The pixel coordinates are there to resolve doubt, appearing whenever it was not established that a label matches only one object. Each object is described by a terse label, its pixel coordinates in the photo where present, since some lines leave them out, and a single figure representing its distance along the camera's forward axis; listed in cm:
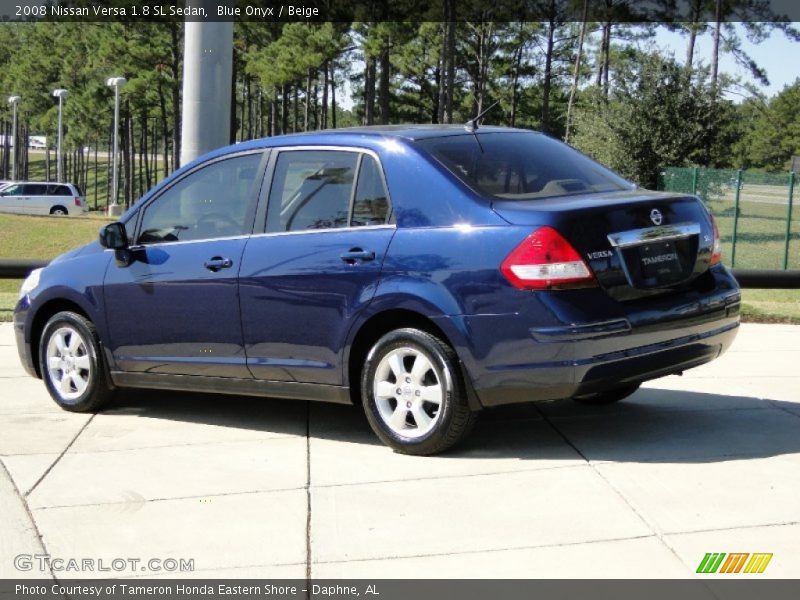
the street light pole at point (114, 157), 4719
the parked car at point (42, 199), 5294
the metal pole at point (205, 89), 1114
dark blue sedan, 555
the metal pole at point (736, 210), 2564
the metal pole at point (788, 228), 2536
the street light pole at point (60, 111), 5740
